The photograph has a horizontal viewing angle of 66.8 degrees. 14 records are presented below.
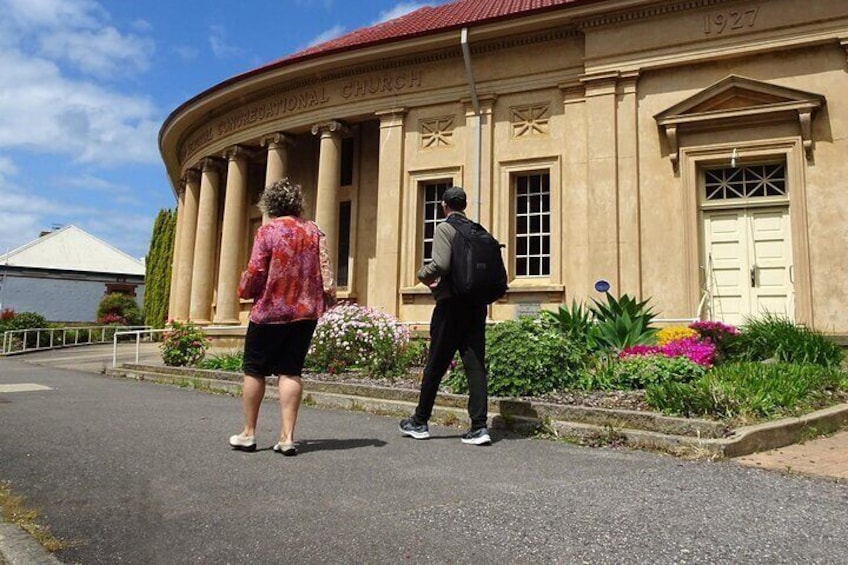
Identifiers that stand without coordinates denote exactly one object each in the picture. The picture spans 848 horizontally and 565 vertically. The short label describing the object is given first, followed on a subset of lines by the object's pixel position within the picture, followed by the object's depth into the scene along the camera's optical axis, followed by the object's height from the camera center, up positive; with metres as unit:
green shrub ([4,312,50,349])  22.28 +0.33
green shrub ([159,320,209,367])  10.89 -0.16
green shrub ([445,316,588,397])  6.30 -0.16
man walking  4.87 +0.04
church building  10.65 +3.84
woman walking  4.41 +0.16
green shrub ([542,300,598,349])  8.23 +0.26
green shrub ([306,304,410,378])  8.77 -0.02
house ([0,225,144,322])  38.12 +3.62
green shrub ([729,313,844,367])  8.05 +0.05
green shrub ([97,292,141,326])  28.78 +1.17
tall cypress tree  24.36 +2.60
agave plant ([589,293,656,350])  8.29 +0.25
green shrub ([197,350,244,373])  10.02 -0.40
